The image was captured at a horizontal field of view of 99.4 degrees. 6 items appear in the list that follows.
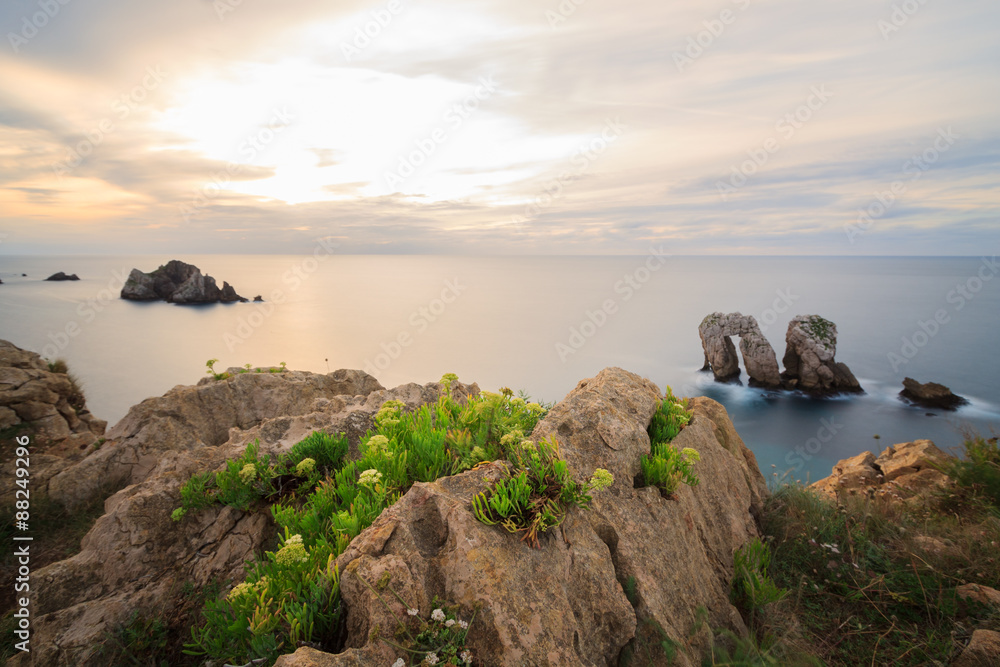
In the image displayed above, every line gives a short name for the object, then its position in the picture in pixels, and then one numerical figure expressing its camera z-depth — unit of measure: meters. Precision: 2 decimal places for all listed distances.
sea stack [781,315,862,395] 35.53
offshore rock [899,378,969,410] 34.81
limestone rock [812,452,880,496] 9.98
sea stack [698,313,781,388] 37.66
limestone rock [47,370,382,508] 6.91
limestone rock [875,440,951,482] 9.19
